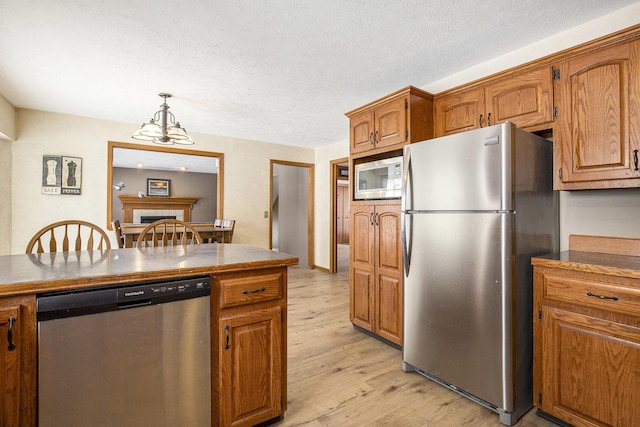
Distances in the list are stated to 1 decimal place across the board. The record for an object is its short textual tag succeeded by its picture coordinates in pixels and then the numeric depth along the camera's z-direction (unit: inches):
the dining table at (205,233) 147.2
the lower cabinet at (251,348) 55.7
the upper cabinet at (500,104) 76.0
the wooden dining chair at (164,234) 90.4
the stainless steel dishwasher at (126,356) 43.2
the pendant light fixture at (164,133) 115.0
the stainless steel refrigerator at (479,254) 65.3
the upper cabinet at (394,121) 96.0
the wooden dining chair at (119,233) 135.2
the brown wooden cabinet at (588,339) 53.6
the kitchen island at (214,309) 41.2
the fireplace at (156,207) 339.6
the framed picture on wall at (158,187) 360.2
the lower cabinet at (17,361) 40.4
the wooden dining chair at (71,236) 152.5
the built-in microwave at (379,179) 99.8
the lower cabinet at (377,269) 97.8
